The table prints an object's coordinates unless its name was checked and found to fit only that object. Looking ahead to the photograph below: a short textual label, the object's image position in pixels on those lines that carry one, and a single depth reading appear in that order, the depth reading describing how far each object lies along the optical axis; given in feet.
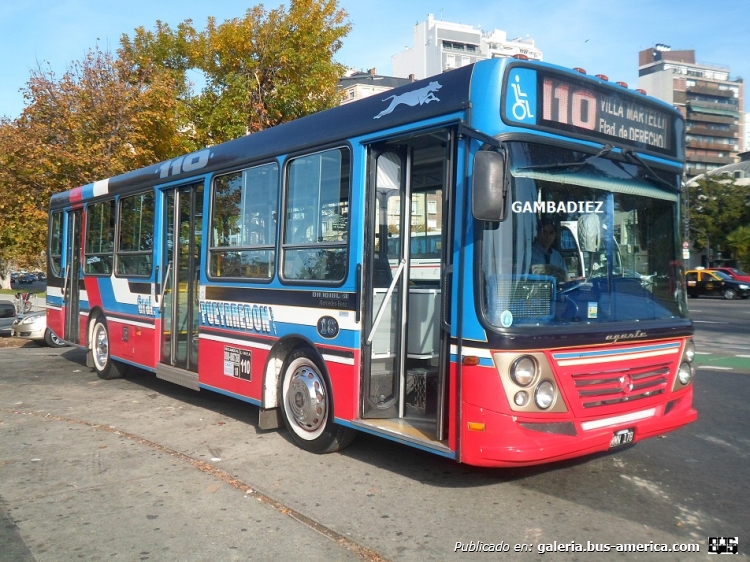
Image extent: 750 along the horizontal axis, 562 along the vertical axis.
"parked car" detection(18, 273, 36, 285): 272.68
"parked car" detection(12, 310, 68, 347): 52.90
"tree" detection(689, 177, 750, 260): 175.01
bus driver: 16.51
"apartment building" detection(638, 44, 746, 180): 321.32
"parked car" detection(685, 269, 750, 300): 115.14
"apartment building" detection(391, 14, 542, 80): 323.78
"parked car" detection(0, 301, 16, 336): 56.39
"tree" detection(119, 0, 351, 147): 64.13
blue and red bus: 16.22
